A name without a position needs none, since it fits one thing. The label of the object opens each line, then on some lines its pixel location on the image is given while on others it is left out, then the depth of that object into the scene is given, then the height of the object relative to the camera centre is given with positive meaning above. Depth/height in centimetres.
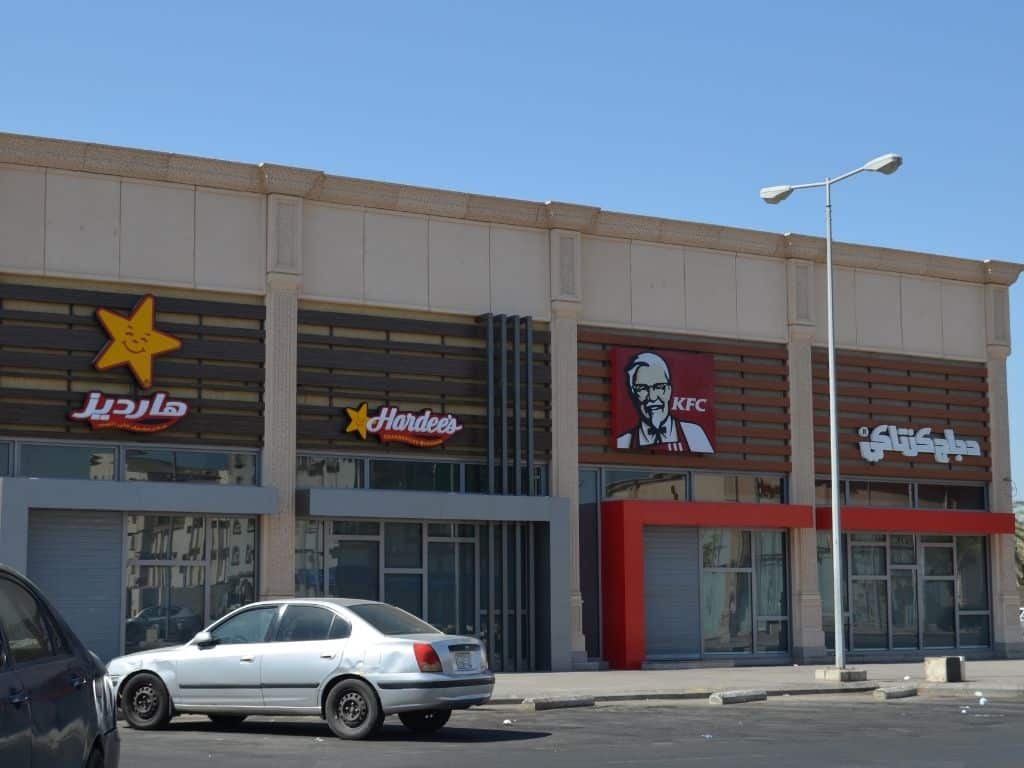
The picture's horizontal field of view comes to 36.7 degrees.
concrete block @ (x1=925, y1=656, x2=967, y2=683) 2638 -170
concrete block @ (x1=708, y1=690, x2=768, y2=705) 2219 -182
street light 2705 +389
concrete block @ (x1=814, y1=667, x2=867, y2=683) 2606 -176
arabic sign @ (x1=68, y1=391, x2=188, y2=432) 2561 +269
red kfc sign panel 3083 +343
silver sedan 1633 -105
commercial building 2586 +290
